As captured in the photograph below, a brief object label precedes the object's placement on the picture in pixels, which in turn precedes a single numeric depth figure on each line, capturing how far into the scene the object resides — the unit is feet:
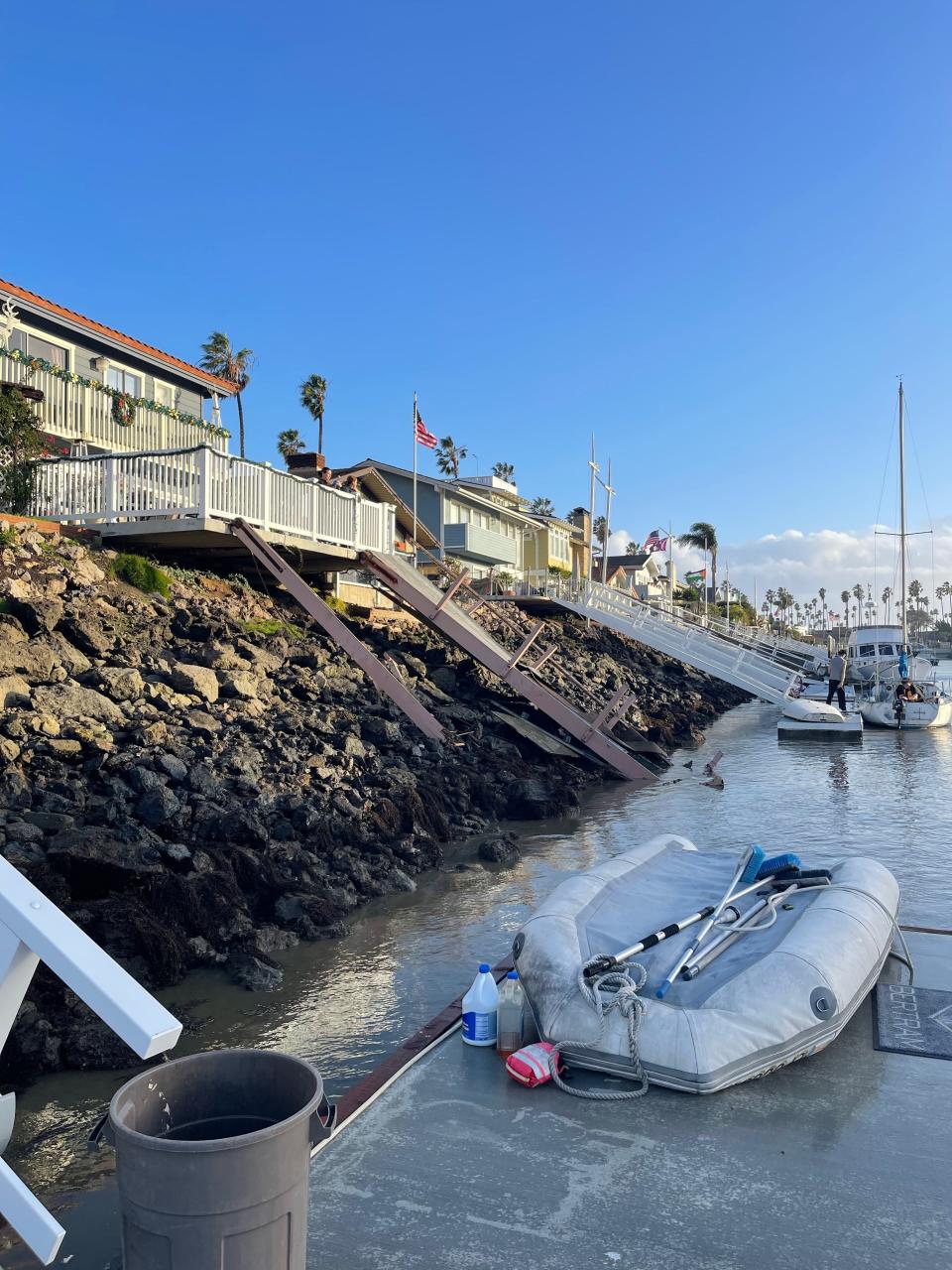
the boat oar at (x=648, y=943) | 16.69
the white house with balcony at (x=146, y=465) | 50.03
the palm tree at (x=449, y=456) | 286.25
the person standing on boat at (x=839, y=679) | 98.99
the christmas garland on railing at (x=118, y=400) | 55.62
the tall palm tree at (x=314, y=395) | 199.72
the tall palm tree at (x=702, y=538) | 375.45
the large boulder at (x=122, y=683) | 36.78
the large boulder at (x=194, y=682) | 40.24
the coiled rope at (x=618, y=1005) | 14.97
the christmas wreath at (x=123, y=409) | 62.85
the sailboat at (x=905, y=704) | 90.02
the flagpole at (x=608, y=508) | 171.22
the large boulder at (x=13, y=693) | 32.86
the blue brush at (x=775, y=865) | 22.90
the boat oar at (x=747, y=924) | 17.71
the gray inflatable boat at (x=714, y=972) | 15.16
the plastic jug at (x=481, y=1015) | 16.97
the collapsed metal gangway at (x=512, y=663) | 57.16
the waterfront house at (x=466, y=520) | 133.28
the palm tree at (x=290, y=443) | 193.88
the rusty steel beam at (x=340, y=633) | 49.78
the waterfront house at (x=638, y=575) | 248.65
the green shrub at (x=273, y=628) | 52.28
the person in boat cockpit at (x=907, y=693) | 91.15
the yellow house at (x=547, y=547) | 177.06
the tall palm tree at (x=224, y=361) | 179.42
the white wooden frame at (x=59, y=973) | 7.57
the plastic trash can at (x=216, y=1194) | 8.11
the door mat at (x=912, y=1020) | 16.75
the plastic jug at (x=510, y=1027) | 16.53
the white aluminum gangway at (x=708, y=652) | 83.87
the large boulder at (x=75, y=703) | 33.63
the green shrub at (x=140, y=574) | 49.24
